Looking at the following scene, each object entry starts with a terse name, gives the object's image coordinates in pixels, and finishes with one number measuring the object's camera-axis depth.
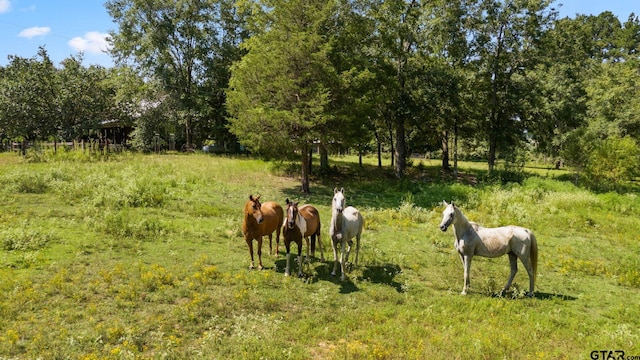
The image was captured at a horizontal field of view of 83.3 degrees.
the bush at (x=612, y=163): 28.72
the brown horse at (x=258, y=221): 9.95
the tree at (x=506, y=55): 33.31
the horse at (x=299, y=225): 9.70
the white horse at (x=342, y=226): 9.99
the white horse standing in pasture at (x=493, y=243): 9.39
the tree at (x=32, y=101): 34.06
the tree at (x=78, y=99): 35.28
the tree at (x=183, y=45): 38.47
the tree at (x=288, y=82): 21.91
